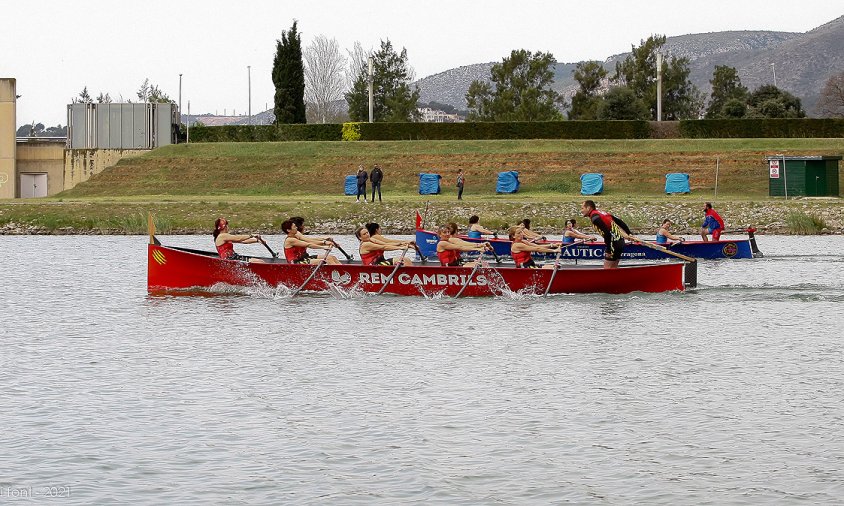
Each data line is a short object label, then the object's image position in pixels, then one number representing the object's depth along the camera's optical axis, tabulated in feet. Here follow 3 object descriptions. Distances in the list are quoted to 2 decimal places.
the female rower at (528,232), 107.14
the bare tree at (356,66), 383.82
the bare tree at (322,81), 386.73
